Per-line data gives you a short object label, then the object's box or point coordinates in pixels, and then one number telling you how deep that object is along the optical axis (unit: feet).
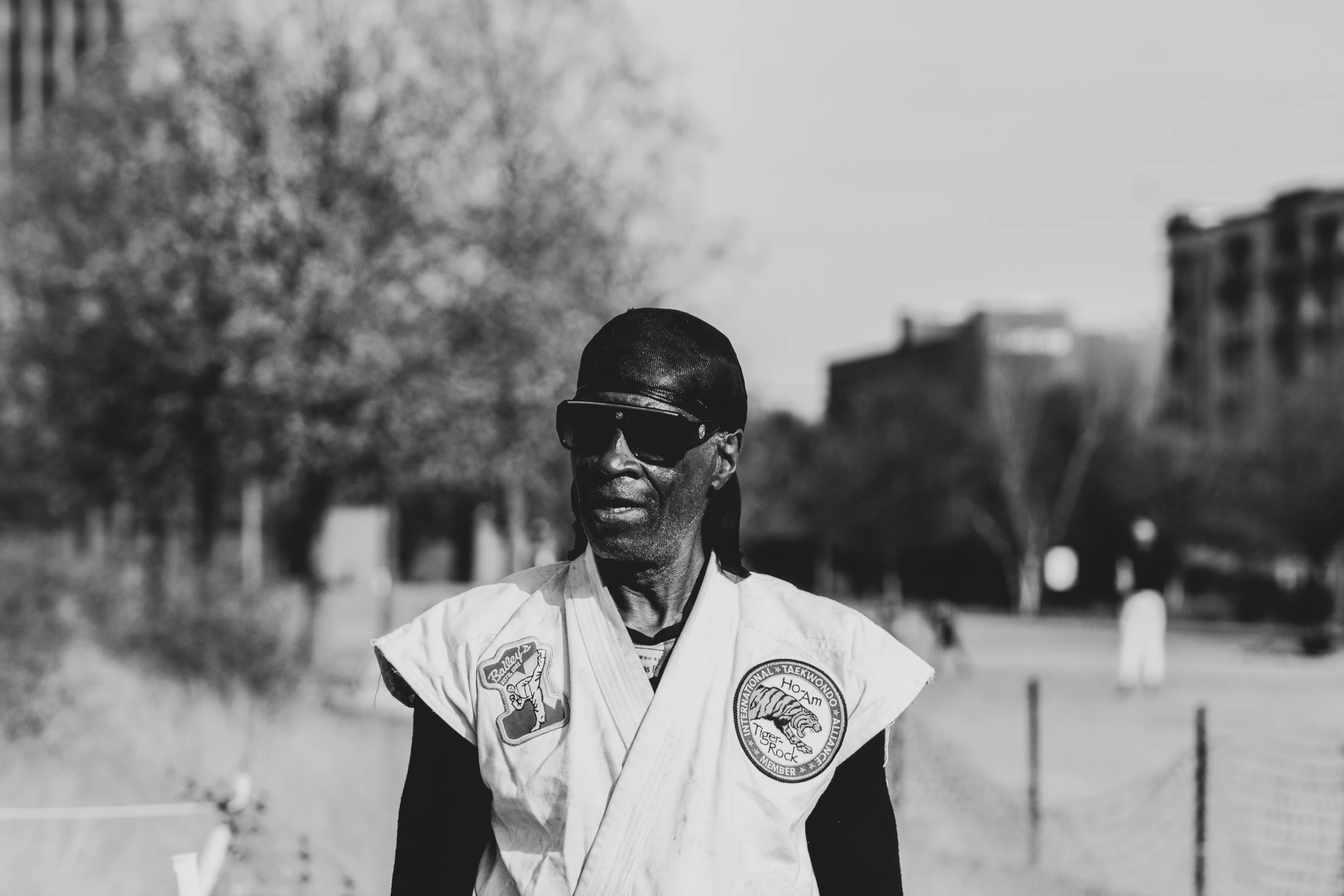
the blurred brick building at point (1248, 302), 231.50
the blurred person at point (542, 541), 53.26
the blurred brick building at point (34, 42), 333.42
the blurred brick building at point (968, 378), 176.96
